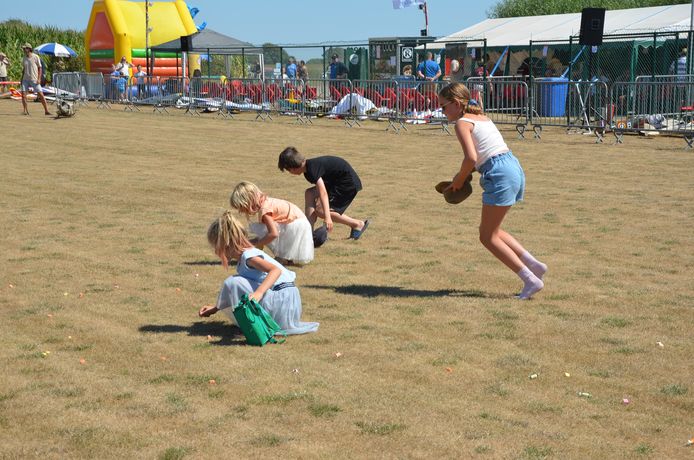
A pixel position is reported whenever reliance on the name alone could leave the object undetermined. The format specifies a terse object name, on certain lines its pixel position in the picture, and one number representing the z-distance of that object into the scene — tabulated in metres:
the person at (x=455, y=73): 29.36
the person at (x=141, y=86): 35.84
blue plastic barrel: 25.12
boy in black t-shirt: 9.62
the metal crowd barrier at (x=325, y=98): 28.80
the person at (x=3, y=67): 42.88
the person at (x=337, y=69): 33.56
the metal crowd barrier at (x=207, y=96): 32.19
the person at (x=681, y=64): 26.12
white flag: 37.75
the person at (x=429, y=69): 29.44
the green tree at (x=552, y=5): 74.69
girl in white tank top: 7.59
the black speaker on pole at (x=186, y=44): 37.47
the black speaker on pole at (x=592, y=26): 24.61
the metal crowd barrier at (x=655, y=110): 21.49
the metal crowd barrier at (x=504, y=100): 24.72
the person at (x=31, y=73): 29.58
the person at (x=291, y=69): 36.03
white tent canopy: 31.17
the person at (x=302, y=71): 34.47
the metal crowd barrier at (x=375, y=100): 26.95
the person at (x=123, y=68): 38.38
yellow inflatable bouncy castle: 43.72
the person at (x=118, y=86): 36.34
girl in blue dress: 6.73
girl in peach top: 7.54
